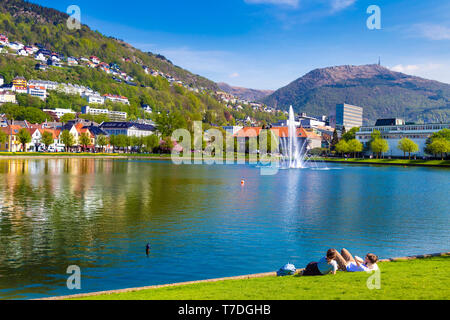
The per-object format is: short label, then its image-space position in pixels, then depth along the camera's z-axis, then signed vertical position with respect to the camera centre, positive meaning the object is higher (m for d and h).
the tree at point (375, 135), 197.00 +9.66
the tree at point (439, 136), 155.30 +7.58
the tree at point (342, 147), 192.20 +3.41
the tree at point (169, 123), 176.50 +13.40
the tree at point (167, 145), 169.38 +3.33
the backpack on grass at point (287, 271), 15.38 -4.59
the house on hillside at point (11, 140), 157.38 +4.59
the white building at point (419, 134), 186.75 +10.22
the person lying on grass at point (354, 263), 14.95 -4.27
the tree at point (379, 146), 176.38 +3.72
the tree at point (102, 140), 178.59 +5.30
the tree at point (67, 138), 161.88 +5.69
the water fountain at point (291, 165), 107.64 -3.57
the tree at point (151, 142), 173.50 +4.64
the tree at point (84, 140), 171.25 +5.27
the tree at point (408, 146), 166.50 +3.59
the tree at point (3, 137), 142.25 +5.50
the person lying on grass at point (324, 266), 14.88 -4.30
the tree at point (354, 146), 187.81 +3.86
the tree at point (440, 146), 146.62 +3.24
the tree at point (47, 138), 159.88 +5.39
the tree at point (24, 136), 147.38 +5.78
